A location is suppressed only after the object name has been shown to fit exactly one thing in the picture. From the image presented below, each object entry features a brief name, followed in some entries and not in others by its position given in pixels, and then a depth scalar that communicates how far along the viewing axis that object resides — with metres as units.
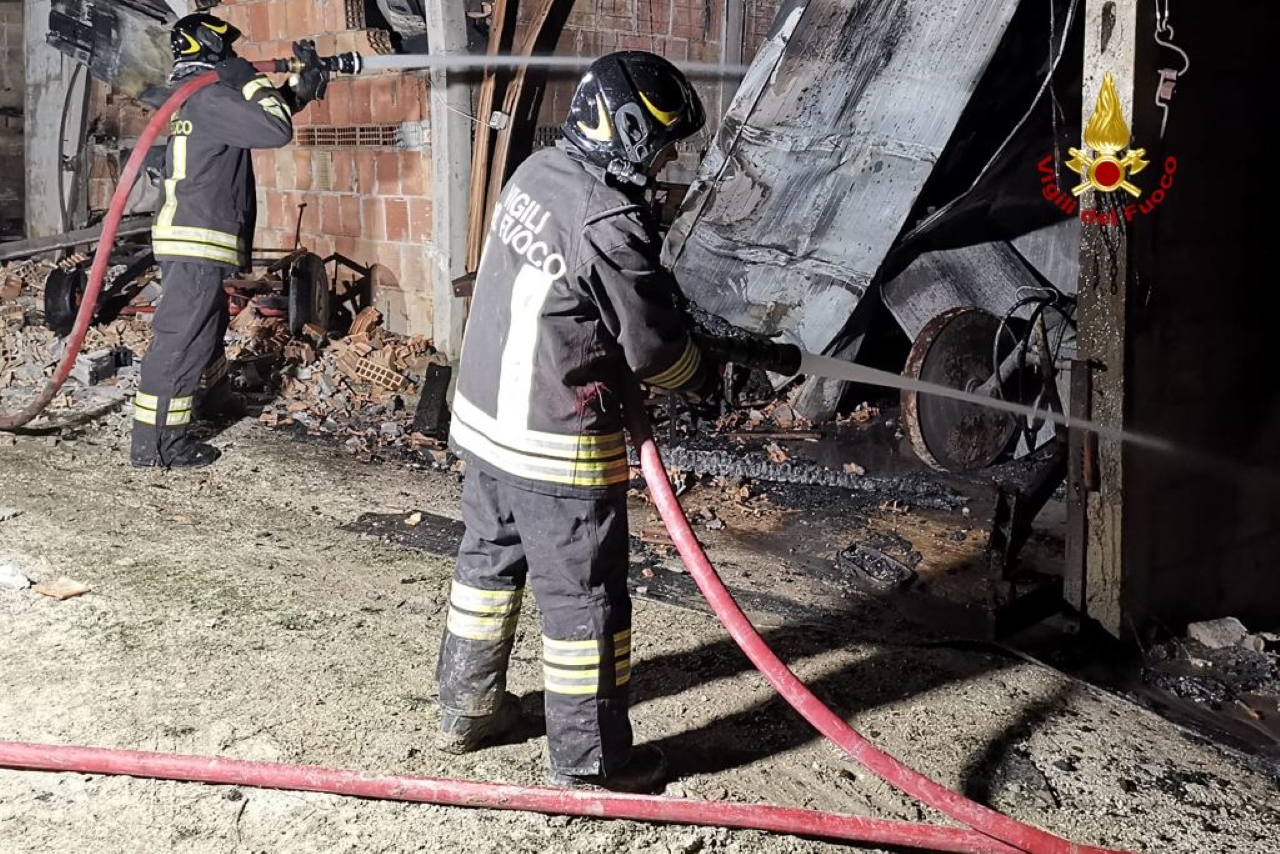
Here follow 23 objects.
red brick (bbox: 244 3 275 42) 8.30
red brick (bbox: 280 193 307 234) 8.55
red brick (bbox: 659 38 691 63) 8.81
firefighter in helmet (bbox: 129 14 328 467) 5.30
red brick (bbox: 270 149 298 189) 8.62
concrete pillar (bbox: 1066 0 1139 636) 3.59
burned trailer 6.21
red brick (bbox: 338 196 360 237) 8.06
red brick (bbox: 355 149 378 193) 7.81
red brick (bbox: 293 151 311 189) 8.44
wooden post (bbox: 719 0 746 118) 9.19
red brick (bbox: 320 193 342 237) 8.24
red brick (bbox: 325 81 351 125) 7.93
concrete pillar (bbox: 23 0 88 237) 10.66
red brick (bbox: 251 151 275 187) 8.82
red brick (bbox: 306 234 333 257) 8.41
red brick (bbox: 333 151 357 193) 8.02
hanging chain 3.58
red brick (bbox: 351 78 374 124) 7.71
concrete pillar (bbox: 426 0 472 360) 7.06
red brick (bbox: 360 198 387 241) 7.86
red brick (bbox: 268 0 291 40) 8.12
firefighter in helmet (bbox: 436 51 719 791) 2.44
